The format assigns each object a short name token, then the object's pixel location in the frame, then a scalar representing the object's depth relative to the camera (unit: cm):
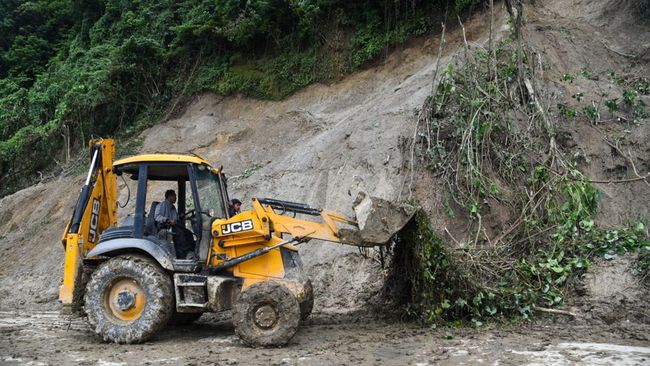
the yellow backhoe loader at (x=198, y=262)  733
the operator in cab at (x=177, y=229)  774
